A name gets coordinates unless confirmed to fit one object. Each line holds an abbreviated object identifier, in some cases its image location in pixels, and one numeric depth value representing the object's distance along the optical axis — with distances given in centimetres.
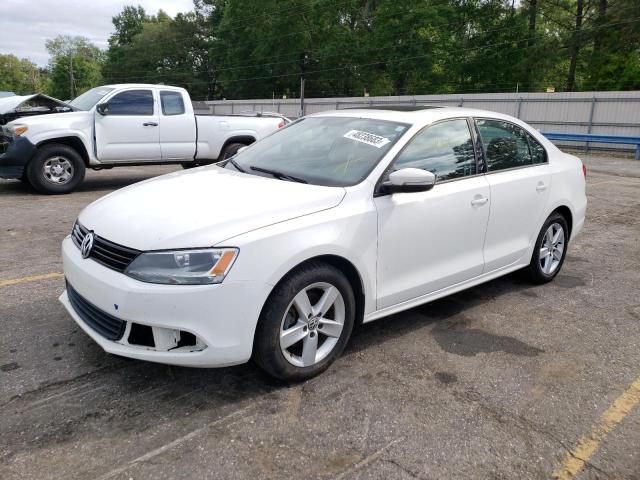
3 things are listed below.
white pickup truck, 843
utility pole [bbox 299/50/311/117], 3434
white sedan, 274
